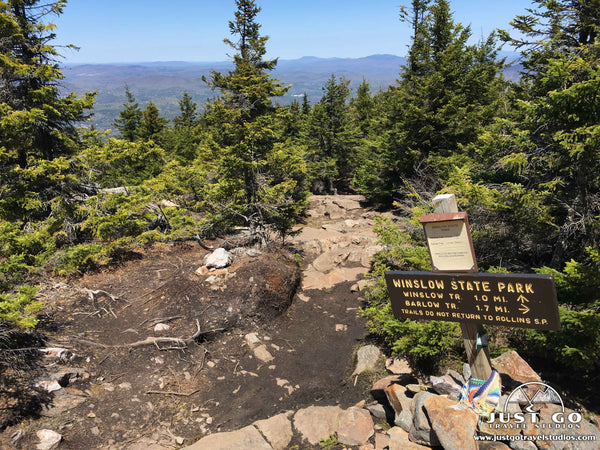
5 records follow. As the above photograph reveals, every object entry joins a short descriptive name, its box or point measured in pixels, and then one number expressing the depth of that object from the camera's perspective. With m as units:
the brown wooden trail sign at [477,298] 3.77
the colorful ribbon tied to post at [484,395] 4.71
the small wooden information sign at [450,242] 4.26
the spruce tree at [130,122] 33.66
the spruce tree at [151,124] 33.53
